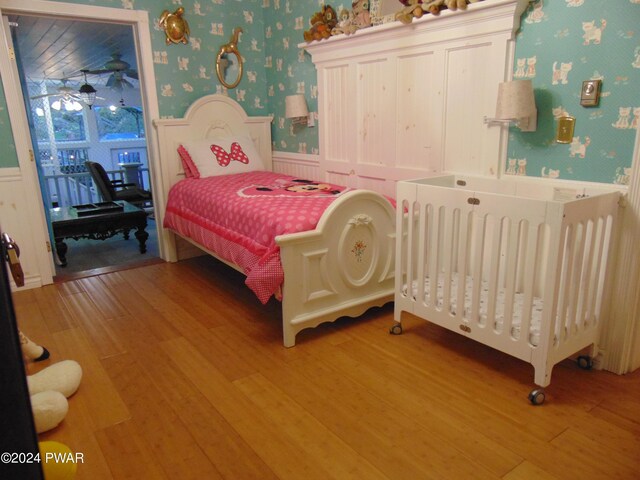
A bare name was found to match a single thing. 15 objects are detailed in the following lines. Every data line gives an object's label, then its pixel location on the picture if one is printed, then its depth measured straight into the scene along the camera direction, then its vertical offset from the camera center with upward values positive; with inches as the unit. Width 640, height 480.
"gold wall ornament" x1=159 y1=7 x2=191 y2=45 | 149.1 +32.8
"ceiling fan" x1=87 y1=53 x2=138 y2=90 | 236.7 +32.1
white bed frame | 94.6 -29.6
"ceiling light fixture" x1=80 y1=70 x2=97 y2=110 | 329.6 +22.5
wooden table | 160.4 -32.6
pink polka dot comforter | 94.7 -20.5
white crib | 72.9 -25.4
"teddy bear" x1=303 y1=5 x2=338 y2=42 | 139.0 +30.3
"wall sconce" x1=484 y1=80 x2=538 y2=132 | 87.9 +3.6
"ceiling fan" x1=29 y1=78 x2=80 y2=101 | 295.4 +24.9
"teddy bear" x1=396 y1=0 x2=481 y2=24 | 99.9 +25.5
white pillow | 154.6 -9.6
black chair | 229.5 -32.3
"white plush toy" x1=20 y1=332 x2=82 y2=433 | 70.1 -42.0
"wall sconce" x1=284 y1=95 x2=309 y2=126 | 154.3 +6.2
